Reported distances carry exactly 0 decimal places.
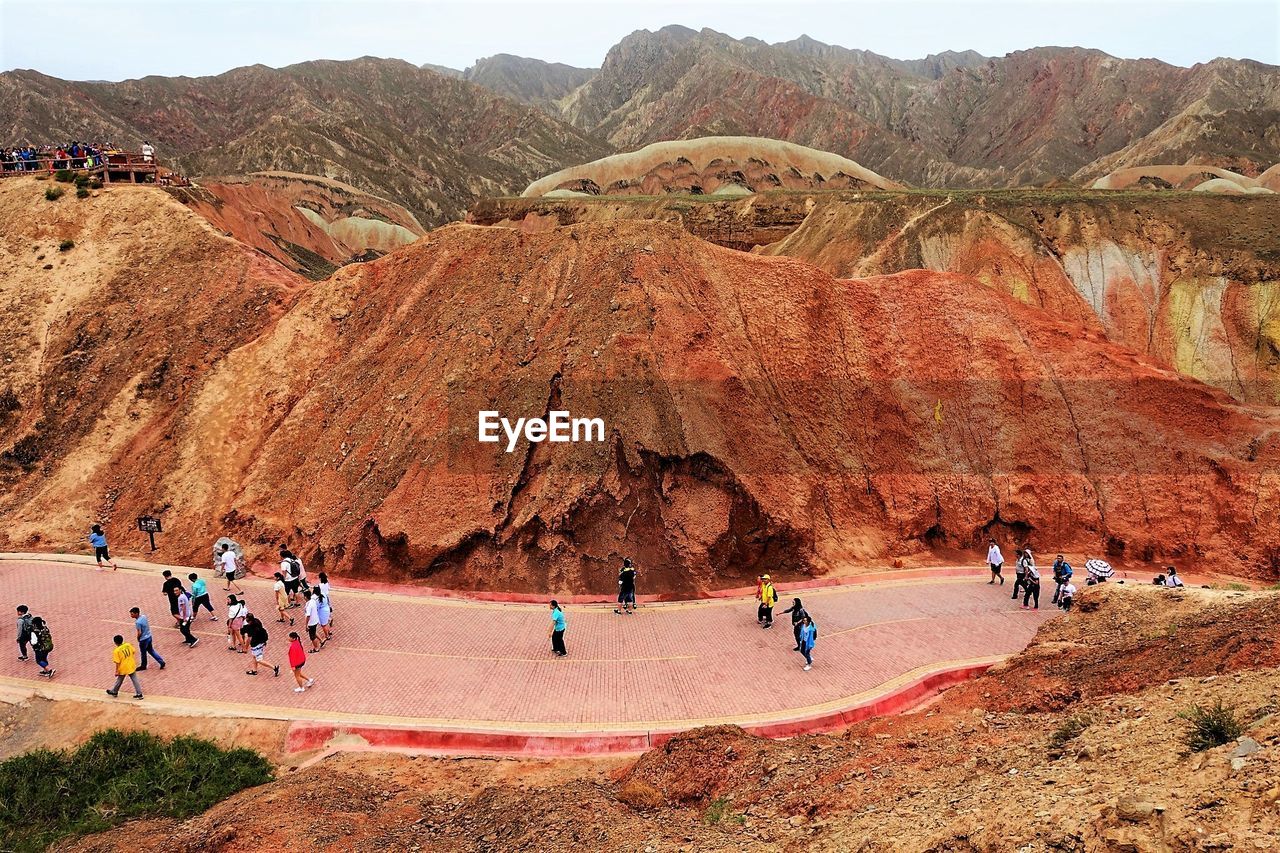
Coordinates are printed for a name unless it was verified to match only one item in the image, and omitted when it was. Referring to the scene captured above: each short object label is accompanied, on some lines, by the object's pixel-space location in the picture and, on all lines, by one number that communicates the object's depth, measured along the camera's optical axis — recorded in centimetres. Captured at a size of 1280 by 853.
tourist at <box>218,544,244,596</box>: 1598
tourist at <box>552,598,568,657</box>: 1367
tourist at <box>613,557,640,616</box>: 1580
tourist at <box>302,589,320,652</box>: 1371
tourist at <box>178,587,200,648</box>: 1368
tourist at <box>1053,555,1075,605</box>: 1706
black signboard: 1794
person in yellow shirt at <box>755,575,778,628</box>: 1520
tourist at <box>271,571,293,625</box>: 1438
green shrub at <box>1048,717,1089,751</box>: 753
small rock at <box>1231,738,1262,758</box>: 563
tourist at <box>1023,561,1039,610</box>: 1702
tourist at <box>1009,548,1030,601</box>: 1728
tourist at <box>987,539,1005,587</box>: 1853
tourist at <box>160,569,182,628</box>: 1392
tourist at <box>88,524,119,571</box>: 1659
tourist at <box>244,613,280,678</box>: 1241
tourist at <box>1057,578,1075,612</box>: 1683
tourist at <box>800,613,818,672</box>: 1350
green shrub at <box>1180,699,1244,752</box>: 617
